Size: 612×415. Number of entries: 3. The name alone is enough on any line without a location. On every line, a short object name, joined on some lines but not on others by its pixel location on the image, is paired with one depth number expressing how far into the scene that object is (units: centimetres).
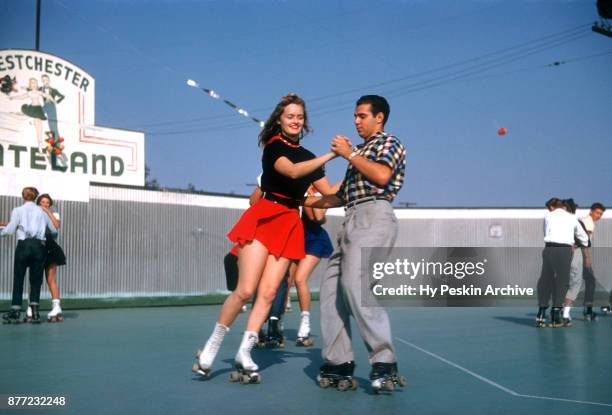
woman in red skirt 514
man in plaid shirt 466
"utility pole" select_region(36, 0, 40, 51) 2850
